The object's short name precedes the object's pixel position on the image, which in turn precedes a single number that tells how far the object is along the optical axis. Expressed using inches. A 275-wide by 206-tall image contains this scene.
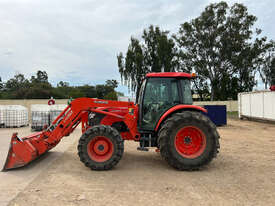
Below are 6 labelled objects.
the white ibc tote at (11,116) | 623.8
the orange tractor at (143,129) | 211.9
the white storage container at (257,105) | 613.0
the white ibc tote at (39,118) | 557.6
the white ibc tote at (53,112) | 564.3
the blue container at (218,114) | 634.2
